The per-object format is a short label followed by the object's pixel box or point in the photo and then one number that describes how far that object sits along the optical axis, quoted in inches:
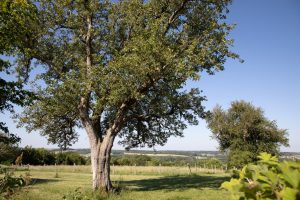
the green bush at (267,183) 45.2
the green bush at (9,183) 180.9
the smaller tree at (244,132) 1863.9
